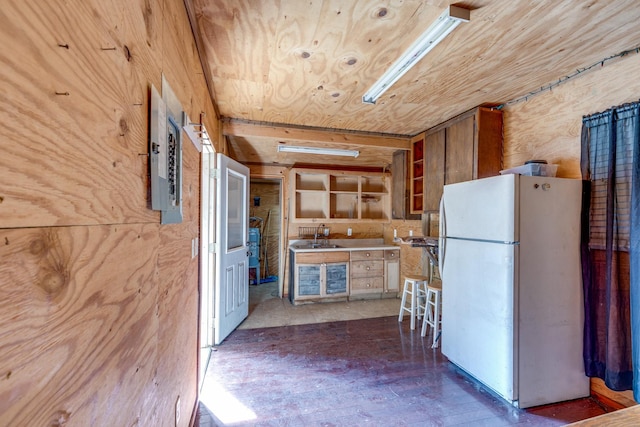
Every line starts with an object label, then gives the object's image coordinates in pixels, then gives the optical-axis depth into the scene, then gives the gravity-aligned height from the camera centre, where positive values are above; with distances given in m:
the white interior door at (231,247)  2.96 -0.39
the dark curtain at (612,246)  1.79 -0.20
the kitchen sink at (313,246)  4.69 -0.53
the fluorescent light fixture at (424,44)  1.49 +1.08
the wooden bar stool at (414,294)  3.35 -0.98
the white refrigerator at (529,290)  1.97 -0.55
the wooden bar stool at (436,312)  2.92 -1.08
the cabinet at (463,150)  2.78 +0.74
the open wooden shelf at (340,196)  4.84 +0.39
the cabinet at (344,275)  4.29 -0.96
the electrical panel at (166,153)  0.95 +0.25
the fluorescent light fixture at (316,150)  3.57 +0.89
